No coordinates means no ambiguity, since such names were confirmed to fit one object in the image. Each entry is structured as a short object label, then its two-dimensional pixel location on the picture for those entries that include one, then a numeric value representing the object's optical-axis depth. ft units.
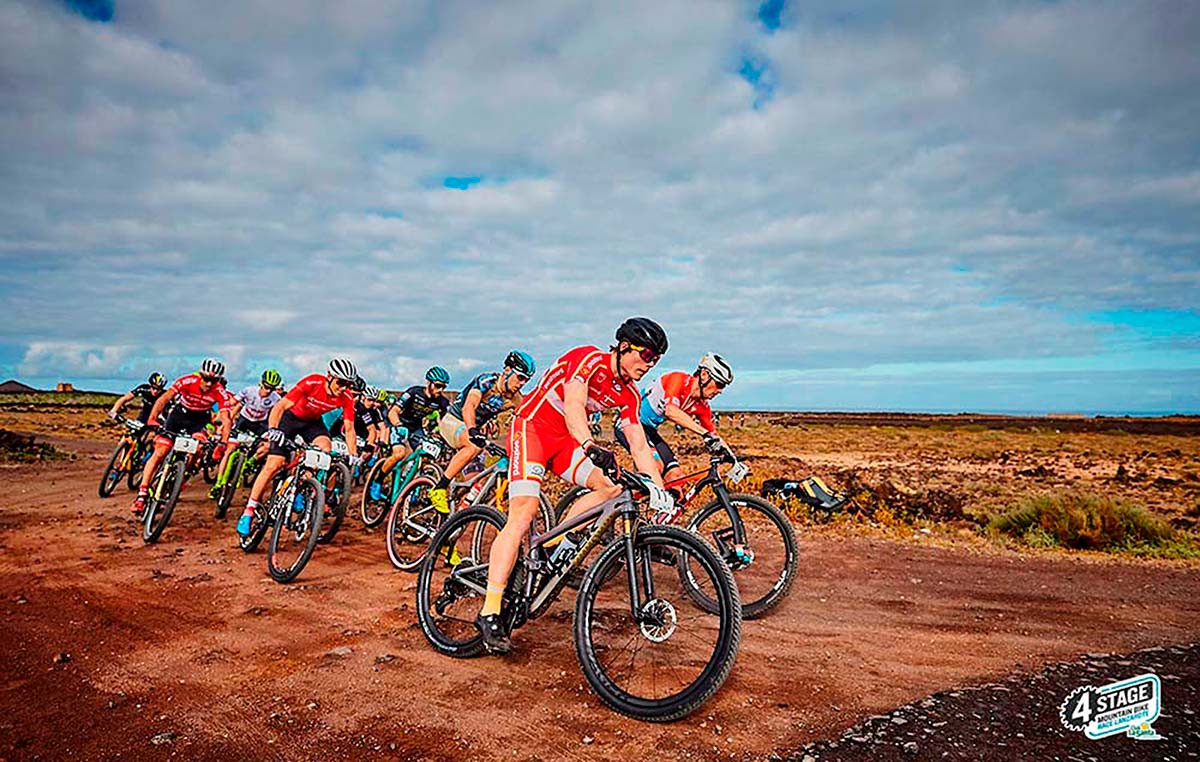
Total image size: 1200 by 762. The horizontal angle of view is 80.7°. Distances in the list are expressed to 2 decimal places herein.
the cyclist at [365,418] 38.19
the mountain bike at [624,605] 13.93
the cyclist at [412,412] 36.45
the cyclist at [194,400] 37.11
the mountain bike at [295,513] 25.04
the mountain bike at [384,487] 35.94
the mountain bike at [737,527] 21.97
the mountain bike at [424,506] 26.47
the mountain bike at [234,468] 37.09
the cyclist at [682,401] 24.80
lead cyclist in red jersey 16.84
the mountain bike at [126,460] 44.24
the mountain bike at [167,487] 30.94
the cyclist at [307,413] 29.09
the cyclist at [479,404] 29.35
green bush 34.53
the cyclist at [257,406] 41.83
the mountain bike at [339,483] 28.48
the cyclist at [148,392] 45.80
